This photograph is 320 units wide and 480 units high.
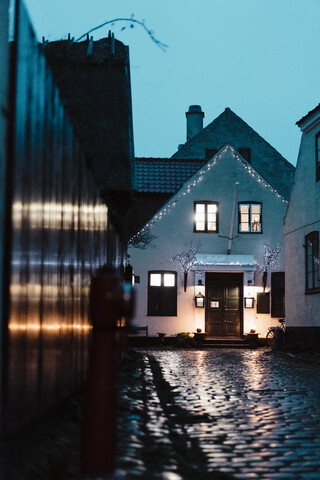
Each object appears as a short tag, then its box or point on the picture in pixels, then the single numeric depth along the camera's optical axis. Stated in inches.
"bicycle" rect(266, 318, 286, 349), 831.7
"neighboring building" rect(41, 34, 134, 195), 479.5
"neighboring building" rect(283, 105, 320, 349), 757.9
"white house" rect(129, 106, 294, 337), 1015.0
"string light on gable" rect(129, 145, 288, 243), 1035.3
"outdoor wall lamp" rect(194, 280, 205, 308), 1005.8
